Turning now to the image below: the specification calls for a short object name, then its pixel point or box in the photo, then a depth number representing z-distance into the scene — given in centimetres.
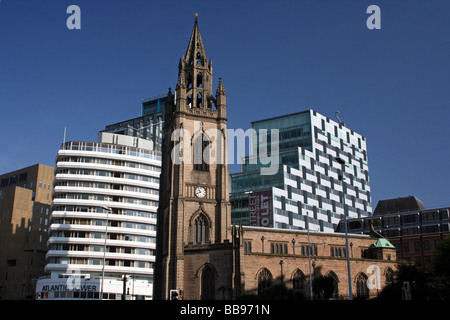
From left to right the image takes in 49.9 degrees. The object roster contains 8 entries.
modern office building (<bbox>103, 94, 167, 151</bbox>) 16375
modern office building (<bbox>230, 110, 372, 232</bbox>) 11388
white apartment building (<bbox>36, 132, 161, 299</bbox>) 9956
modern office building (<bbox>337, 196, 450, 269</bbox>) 10294
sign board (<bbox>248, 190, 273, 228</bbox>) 11081
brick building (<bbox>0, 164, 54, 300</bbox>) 11938
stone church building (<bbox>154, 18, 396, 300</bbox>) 5931
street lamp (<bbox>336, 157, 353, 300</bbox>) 4588
